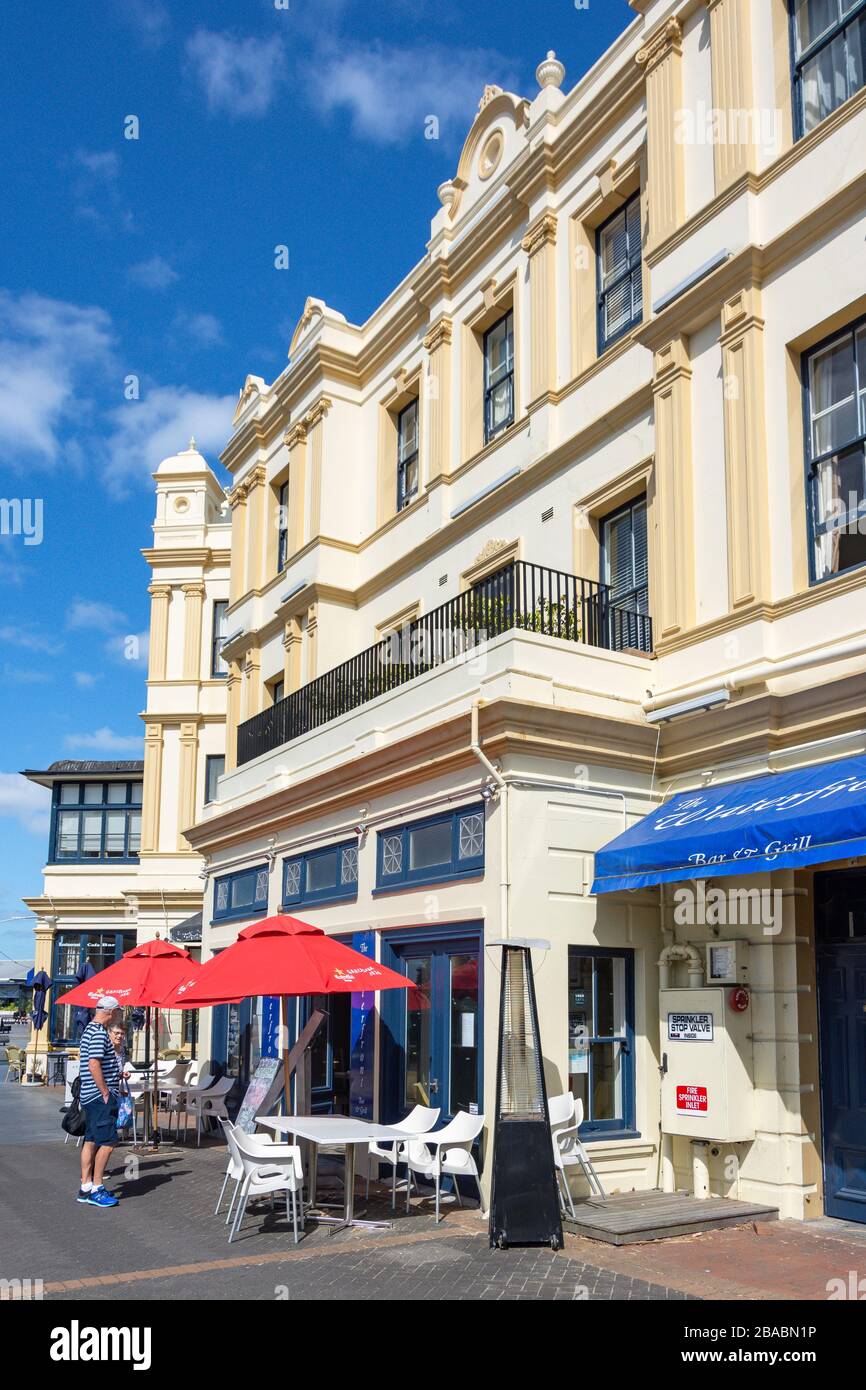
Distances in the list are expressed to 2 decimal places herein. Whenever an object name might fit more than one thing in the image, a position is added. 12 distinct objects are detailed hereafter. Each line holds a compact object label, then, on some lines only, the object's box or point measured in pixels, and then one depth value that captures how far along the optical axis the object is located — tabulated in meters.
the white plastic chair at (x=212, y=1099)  17.39
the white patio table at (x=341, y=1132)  10.45
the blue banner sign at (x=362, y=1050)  13.82
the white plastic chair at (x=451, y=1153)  10.91
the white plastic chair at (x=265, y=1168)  10.32
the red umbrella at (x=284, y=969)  11.16
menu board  13.52
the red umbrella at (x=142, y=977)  15.80
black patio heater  9.62
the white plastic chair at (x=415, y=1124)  11.77
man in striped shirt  11.87
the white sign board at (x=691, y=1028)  11.08
